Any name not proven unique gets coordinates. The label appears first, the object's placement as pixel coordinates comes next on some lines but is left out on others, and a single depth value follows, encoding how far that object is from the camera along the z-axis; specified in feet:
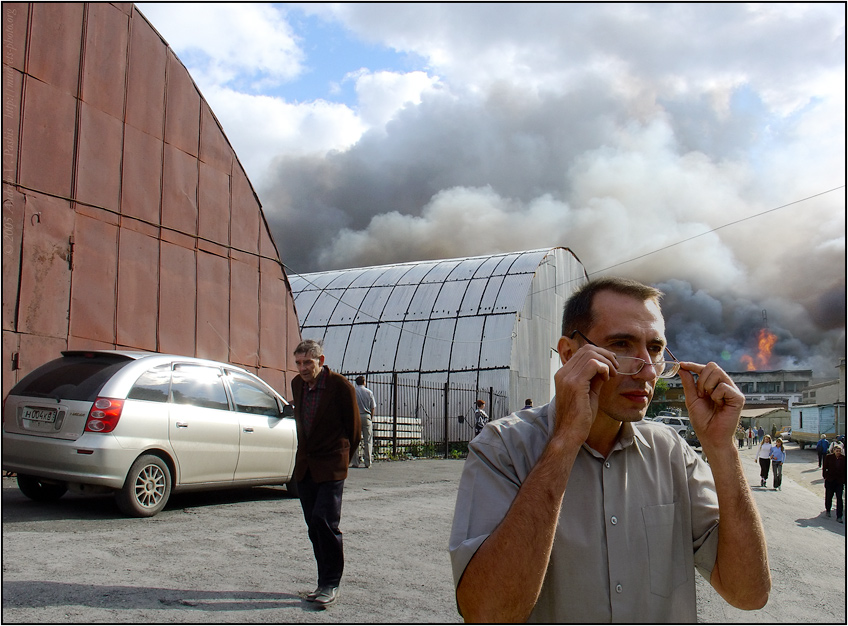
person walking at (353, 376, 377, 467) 49.11
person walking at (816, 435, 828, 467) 93.35
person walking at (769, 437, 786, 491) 65.67
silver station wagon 23.76
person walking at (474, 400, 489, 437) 64.28
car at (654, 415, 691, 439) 142.53
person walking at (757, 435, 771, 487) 70.18
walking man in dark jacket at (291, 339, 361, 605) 16.33
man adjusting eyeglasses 5.85
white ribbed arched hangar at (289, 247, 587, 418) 87.40
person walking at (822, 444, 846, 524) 52.49
